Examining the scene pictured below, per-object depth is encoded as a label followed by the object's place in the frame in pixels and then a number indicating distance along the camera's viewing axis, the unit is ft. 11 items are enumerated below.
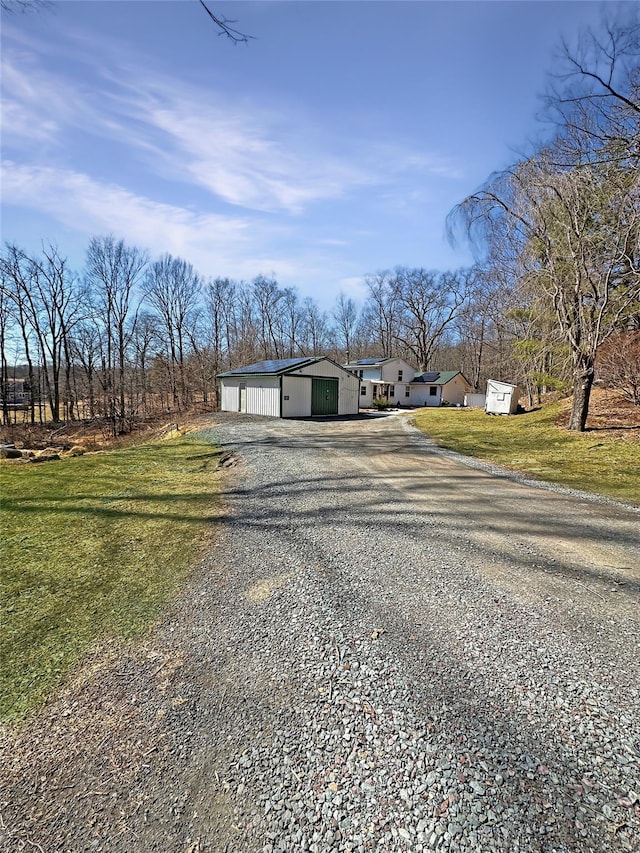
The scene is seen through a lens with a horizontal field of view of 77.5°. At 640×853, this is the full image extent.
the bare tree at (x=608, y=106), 23.48
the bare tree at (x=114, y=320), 93.50
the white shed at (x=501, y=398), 68.33
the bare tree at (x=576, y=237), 30.96
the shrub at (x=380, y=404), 105.70
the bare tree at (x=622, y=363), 36.63
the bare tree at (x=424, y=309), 134.33
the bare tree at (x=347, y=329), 160.45
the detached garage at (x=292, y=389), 65.10
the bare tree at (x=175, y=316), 107.42
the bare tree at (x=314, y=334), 150.61
